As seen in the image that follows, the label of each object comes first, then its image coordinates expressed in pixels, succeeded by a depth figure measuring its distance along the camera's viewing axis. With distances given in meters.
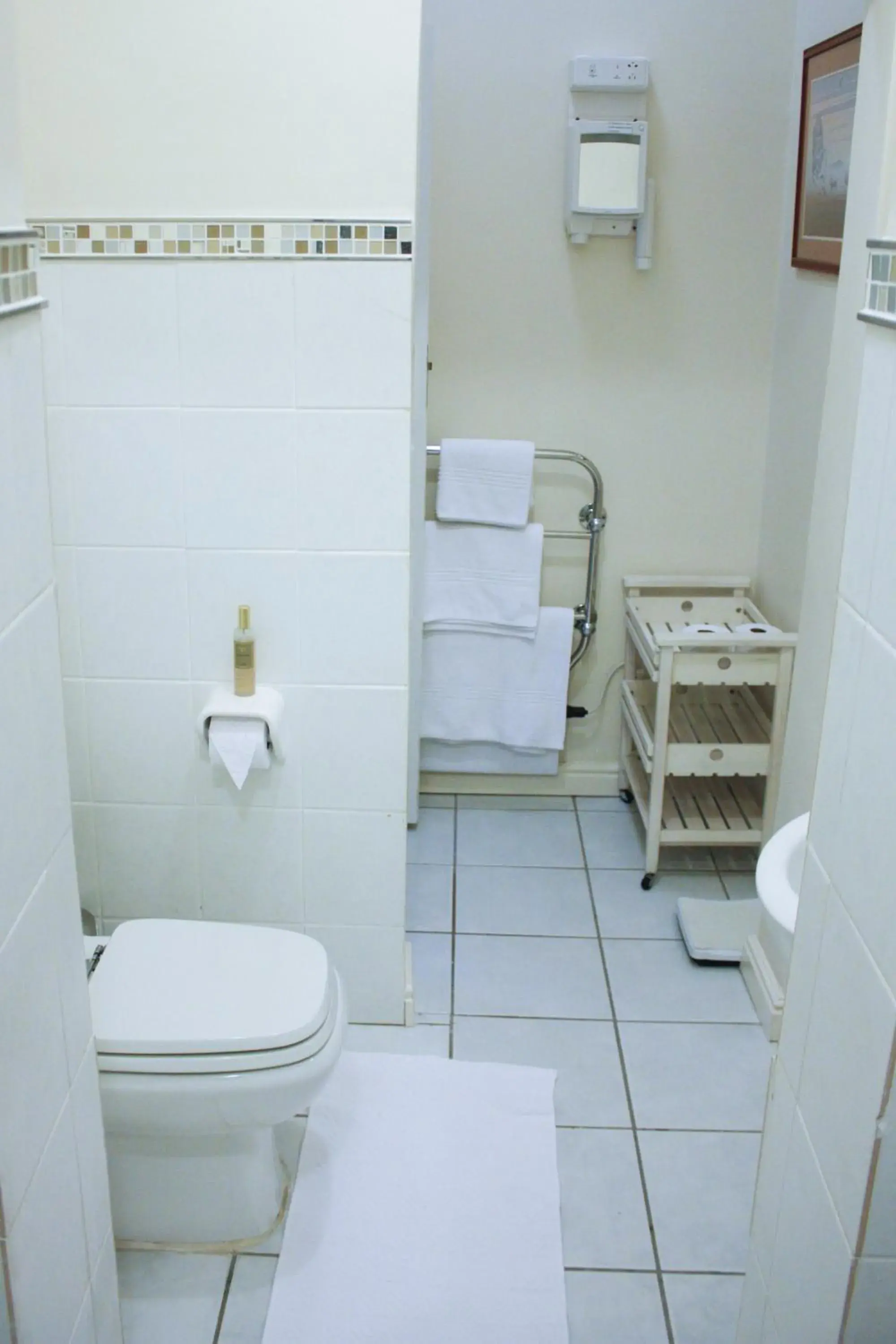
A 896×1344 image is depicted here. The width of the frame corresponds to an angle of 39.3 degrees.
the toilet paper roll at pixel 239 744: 2.30
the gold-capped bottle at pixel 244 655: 2.30
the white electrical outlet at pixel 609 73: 3.03
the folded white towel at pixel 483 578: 3.30
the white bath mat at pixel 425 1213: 1.93
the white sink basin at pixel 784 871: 1.56
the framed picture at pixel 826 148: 2.62
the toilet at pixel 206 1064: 1.86
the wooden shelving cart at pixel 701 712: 3.00
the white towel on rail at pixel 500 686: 3.38
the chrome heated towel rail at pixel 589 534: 3.33
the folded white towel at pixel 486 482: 3.22
